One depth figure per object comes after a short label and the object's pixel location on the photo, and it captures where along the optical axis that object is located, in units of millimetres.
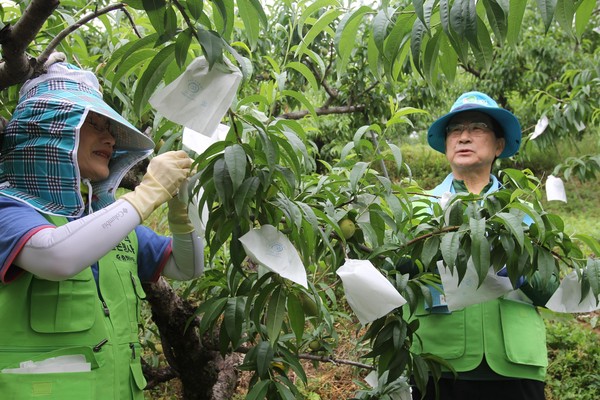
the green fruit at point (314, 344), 2191
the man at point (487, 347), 1859
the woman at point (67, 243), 1252
